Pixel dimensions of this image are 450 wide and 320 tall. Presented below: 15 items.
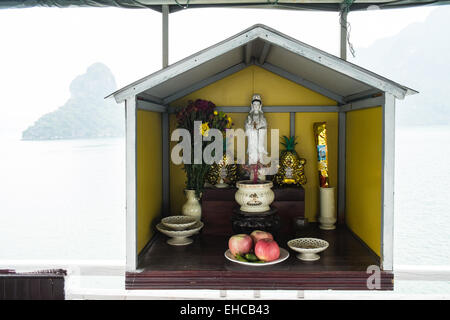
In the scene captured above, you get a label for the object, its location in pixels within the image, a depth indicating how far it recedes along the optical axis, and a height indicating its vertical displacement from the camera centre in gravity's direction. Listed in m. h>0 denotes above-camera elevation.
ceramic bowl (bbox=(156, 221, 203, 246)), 2.14 -0.43
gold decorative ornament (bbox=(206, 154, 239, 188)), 2.46 -0.11
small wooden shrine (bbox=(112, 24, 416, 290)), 1.75 -0.02
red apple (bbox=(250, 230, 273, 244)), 1.94 -0.40
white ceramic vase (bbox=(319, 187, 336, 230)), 2.48 -0.33
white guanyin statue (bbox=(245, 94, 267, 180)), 2.45 +0.17
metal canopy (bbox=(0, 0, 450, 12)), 2.22 +0.92
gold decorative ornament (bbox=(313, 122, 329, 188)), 2.50 +0.04
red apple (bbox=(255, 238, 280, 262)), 1.83 -0.45
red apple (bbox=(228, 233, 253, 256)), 1.90 -0.43
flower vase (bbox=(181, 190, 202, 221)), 2.41 -0.31
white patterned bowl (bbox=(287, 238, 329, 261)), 1.91 -0.46
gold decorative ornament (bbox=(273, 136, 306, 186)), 2.47 -0.09
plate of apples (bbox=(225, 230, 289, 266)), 1.84 -0.46
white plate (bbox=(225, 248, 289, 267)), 1.82 -0.49
